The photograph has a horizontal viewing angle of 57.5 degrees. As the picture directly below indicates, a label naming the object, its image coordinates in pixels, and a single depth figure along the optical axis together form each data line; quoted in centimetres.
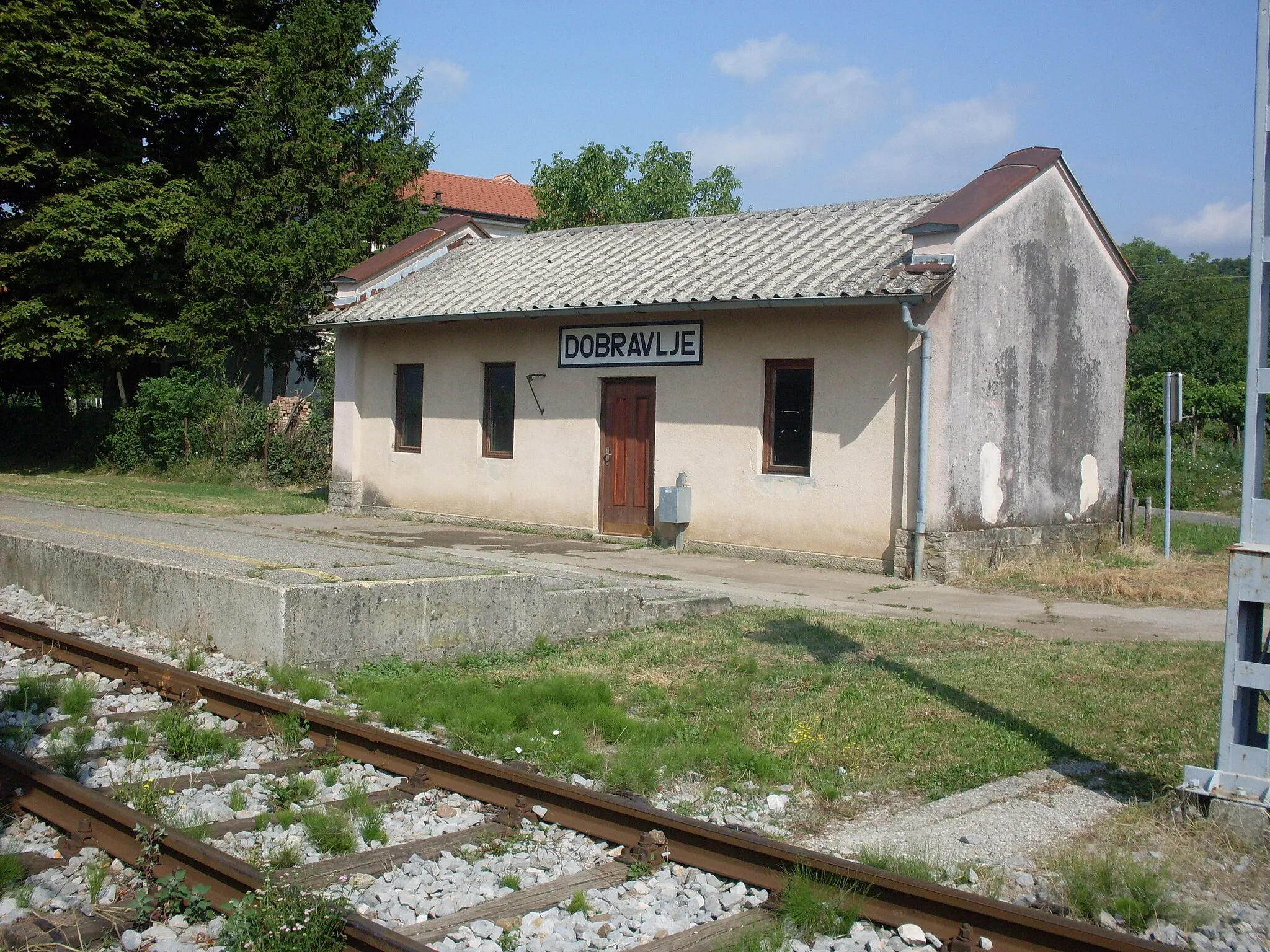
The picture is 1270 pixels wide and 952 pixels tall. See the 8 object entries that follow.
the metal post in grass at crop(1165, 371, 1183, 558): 1577
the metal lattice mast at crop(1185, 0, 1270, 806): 505
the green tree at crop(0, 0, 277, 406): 2505
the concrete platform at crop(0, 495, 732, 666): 815
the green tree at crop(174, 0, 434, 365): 2552
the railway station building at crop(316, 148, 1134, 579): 1419
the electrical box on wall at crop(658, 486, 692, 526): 1591
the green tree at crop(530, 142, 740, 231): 3884
